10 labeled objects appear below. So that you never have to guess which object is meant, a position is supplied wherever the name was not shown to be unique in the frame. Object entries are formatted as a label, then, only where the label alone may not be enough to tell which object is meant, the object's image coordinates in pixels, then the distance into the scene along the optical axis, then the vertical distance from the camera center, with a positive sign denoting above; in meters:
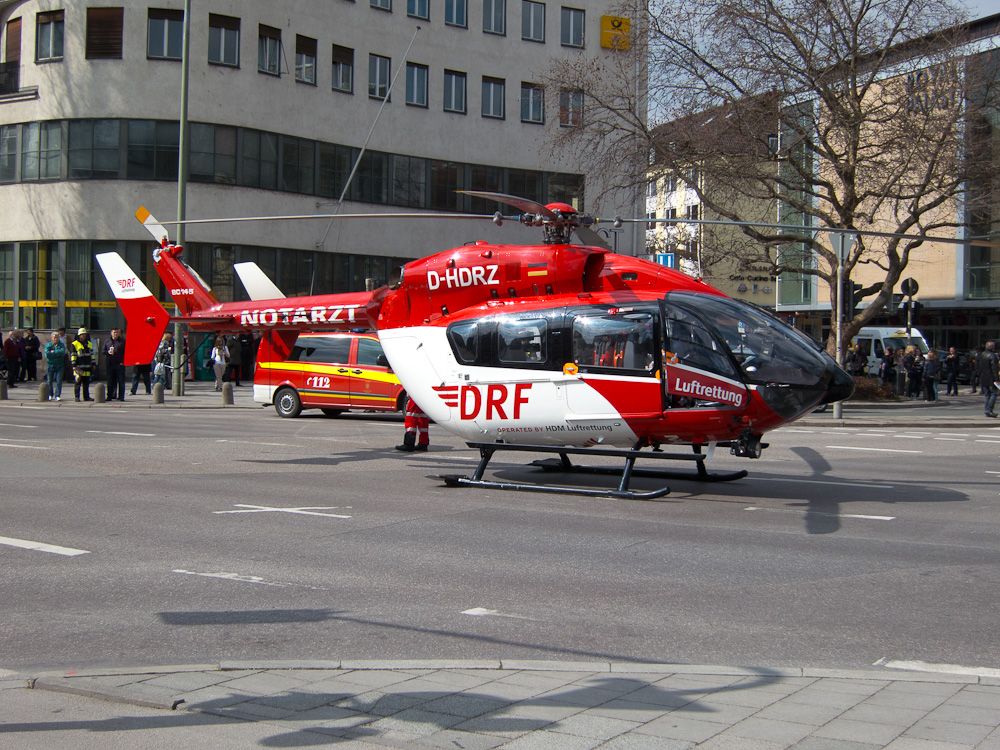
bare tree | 25.70 +7.68
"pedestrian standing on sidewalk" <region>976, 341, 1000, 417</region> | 24.05 +0.31
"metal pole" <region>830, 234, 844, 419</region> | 22.47 +1.84
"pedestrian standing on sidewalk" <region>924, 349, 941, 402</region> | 28.88 +0.44
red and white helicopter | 10.64 +0.34
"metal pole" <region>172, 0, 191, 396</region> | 26.98 +6.52
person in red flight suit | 15.41 -0.78
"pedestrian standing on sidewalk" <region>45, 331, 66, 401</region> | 26.75 +0.37
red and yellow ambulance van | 21.53 +0.07
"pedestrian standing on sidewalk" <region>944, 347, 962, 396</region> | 32.69 +0.67
